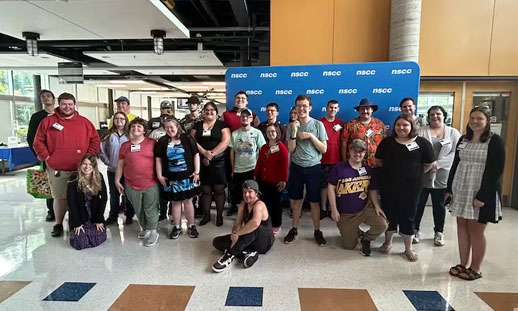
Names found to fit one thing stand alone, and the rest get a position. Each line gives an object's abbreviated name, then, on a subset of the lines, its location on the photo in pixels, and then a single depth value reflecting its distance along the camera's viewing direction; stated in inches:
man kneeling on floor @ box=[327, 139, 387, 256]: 118.7
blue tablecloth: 276.8
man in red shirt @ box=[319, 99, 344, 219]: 150.9
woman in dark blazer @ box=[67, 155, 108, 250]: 125.7
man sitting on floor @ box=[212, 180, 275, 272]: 108.2
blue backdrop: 161.6
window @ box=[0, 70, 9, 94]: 370.6
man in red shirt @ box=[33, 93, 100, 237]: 129.4
